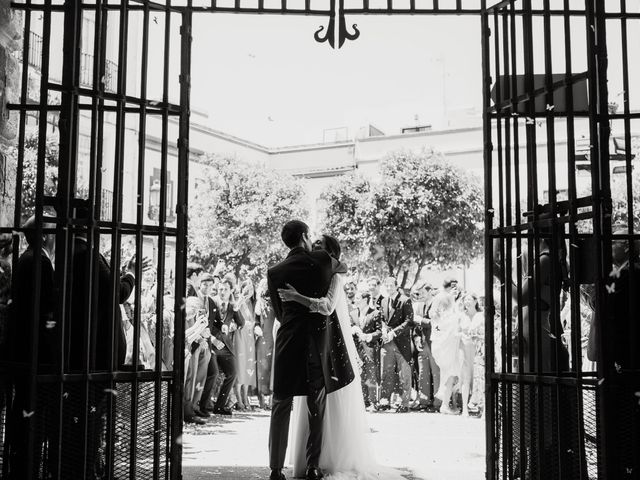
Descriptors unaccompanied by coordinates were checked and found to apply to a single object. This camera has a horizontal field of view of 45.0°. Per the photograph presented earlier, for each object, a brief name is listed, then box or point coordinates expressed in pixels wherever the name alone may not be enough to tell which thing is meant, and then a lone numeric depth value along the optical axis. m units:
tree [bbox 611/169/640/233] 20.29
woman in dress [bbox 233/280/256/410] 12.24
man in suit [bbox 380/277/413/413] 12.52
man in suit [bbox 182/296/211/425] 10.34
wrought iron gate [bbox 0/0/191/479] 4.66
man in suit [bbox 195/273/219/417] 10.92
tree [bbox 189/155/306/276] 32.56
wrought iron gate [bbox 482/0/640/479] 4.46
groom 6.24
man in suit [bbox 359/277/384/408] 12.70
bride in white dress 6.67
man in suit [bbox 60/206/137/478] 4.79
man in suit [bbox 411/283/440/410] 12.73
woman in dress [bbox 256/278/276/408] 12.83
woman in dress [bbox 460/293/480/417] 11.80
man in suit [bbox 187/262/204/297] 11.29
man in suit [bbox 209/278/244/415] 11.07
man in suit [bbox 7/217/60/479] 4.71
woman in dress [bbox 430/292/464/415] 11.95
